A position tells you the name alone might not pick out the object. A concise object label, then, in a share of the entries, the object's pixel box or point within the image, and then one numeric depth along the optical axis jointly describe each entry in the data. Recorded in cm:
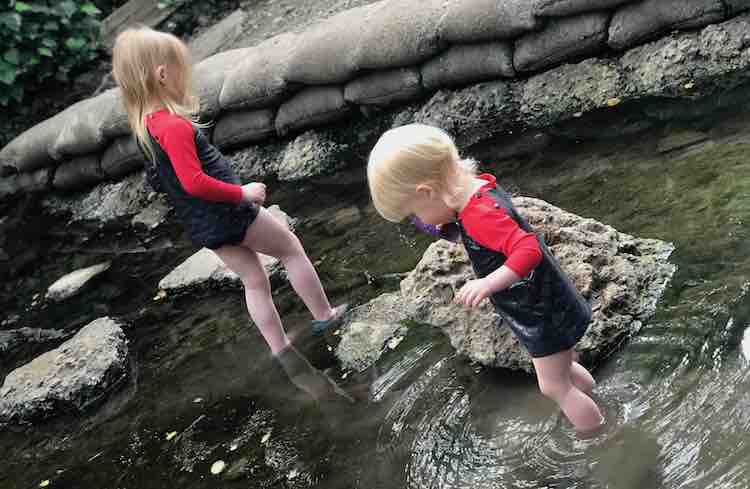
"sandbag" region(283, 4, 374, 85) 628
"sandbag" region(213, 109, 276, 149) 720
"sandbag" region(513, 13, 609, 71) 535
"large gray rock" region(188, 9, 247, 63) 932
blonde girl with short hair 223
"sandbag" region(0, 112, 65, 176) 873
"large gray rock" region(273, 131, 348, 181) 664
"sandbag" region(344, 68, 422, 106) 619
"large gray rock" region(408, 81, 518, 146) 577
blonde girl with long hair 330
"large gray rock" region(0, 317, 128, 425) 425
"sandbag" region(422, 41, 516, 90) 571
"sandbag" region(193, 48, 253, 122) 735
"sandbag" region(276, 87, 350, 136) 663
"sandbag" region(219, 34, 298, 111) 684
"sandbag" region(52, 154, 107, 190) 841
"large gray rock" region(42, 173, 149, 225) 797
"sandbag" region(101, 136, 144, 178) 802
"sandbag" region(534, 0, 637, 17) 523
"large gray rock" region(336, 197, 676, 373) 306
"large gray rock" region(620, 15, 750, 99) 485
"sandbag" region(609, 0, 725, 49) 496
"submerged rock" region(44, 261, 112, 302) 610
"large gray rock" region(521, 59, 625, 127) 532
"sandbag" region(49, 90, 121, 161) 801
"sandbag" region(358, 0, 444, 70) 589
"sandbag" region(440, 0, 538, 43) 545
